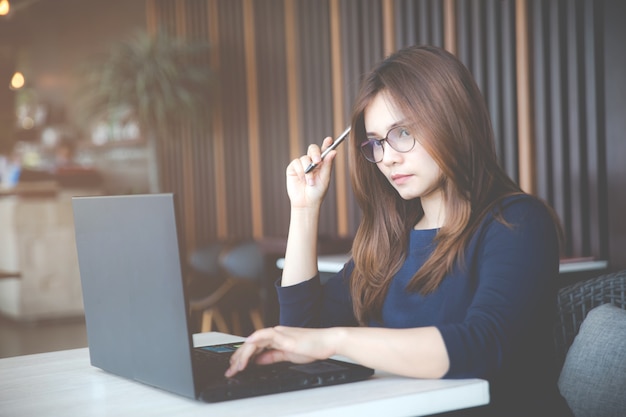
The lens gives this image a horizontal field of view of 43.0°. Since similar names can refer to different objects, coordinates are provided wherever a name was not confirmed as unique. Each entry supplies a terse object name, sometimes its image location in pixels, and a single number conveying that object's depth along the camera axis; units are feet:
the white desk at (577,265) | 10.82
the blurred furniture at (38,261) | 23.88
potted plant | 20.56
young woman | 4.58
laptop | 4.07
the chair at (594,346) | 5.74
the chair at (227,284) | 16.29
